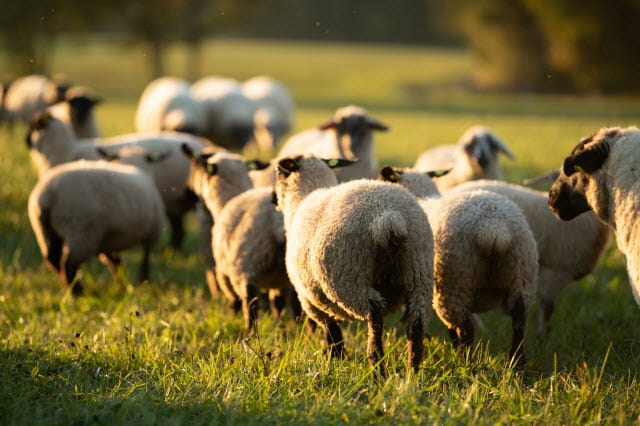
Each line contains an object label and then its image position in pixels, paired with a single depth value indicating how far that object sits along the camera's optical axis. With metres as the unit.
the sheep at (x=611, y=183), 8.61
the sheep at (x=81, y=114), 20.64
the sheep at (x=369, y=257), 8.34
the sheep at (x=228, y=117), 29.53
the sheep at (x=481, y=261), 8.98
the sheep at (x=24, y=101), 41.28
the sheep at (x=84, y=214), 13.02
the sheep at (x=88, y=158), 16.72
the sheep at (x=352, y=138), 15.84
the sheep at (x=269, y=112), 31.25
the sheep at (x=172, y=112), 25.83
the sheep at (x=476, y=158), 14.23
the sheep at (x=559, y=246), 11.27
